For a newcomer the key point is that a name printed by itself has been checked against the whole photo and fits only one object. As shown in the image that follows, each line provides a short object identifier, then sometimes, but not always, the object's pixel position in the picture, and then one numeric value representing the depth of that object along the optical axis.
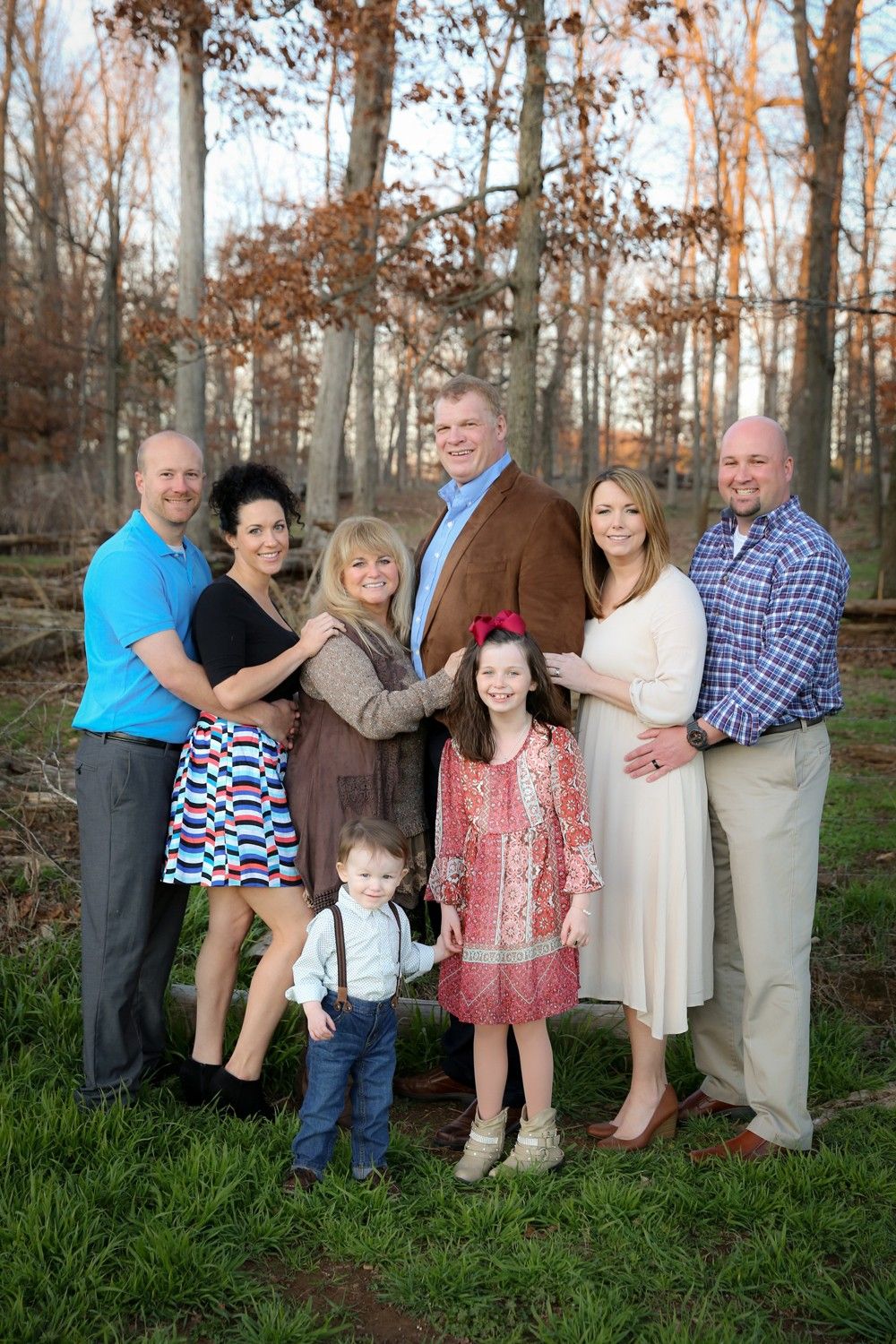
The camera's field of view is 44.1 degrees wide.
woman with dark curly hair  3.75
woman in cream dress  3.72
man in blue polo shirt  3.77
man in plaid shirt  3.65
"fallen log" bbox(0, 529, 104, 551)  16.32
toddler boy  3.48
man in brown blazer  3.91
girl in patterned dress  3.55
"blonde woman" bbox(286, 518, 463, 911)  3.72
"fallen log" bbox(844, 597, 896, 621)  12.77
